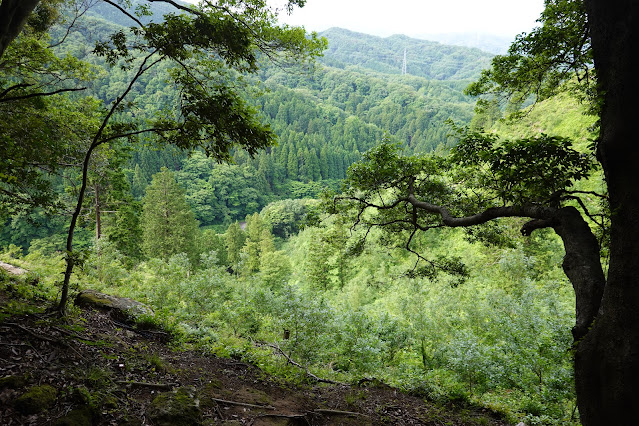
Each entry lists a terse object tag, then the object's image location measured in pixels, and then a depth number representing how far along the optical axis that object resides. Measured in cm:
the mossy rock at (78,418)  279
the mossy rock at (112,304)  674
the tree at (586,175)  325
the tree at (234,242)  4269
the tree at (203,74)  479
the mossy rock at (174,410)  339
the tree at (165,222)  2860
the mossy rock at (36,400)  282
